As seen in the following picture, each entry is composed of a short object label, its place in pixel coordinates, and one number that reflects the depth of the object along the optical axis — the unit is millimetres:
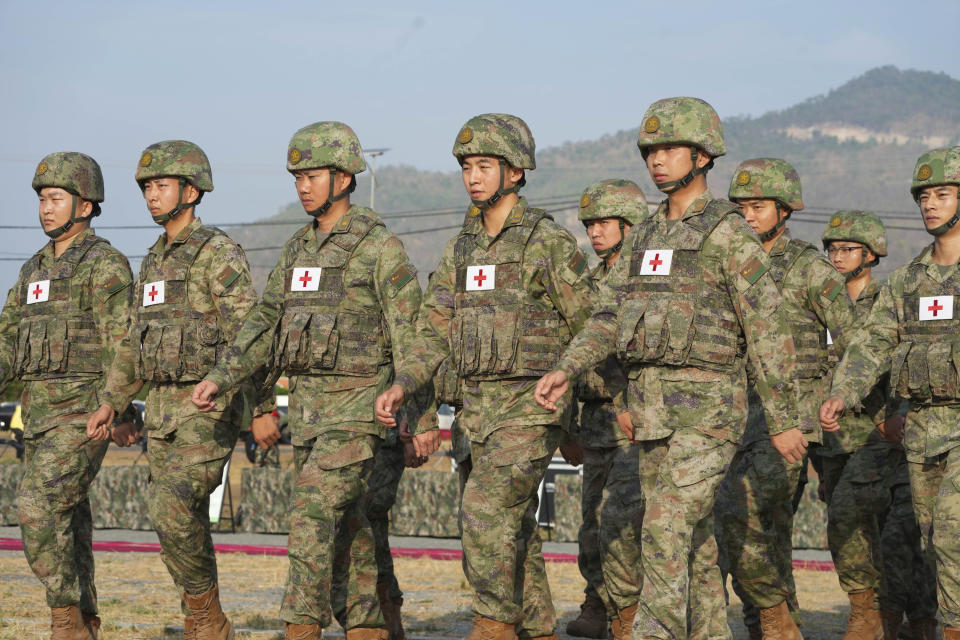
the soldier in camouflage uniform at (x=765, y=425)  17516
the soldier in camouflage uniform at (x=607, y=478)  17734
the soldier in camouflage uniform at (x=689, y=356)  13687
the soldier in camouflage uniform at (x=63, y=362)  17953
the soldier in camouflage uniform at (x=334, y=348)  15719
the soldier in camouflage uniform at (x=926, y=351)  15508
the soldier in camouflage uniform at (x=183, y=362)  17062
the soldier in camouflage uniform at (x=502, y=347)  14758
